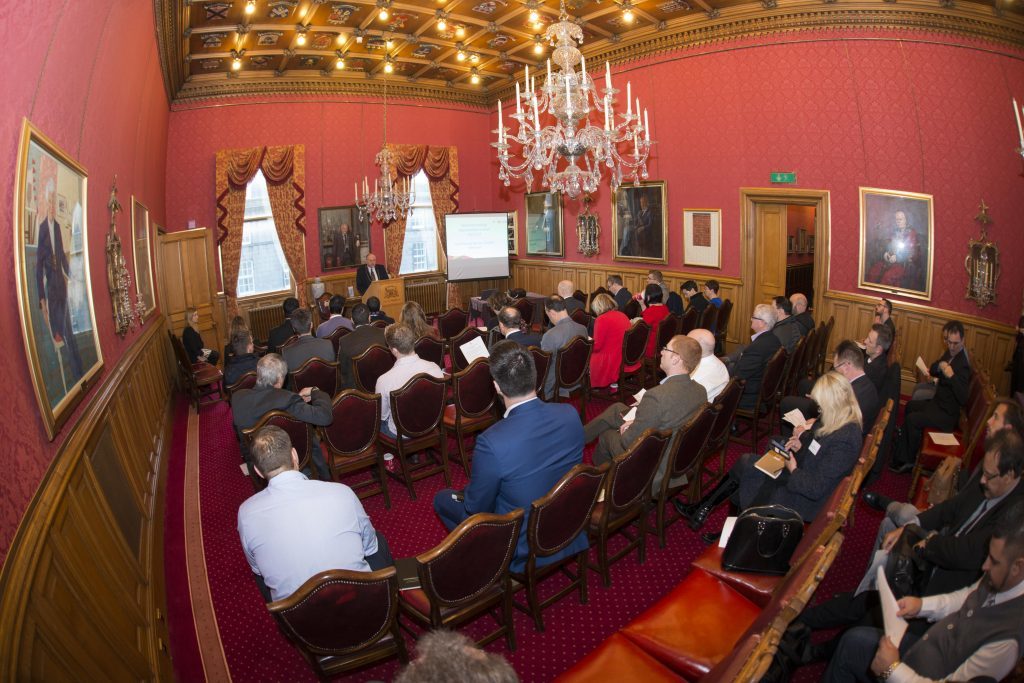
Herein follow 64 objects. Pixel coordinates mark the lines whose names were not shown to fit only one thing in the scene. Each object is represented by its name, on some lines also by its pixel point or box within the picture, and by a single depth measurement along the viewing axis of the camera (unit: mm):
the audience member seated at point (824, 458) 3119
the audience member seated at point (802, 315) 6508
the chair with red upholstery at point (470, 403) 4715
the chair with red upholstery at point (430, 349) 5832
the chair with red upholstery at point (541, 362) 5238
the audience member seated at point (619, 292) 8342
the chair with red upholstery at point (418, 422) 4348
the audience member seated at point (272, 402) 3986
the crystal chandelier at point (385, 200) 10188
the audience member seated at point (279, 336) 7035
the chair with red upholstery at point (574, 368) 5586
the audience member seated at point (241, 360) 5438
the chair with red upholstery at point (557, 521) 2672
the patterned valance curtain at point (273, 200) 10531
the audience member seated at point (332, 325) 6930
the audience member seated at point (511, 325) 5387
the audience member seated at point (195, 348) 7578
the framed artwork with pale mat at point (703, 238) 9344
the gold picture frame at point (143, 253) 5711
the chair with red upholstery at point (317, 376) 5105
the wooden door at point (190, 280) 9094
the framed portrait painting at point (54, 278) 2178
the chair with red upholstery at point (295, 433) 3738
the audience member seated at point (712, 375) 4425
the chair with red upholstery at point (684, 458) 3539
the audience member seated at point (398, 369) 4605
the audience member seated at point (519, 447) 2711
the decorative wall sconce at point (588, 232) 11375
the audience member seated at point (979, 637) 1885
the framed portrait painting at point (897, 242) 6859
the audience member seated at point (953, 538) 2506
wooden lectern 10523
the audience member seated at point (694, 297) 7743
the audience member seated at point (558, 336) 5797
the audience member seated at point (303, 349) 5535
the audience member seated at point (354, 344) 5848
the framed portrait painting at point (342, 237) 11680
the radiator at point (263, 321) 11130
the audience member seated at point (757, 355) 5281
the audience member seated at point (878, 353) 4652
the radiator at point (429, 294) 12867
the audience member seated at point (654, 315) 6898
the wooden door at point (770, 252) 8711
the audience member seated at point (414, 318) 5801
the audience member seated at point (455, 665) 1110
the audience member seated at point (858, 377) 3949
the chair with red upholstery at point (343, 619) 2123
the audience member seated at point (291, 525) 2418
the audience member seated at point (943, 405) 4645
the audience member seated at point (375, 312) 7307
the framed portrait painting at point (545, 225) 12234
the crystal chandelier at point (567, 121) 4895
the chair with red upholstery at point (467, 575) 2344
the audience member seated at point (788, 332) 6023
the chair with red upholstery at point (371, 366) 5617
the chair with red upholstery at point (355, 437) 4172
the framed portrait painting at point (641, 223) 10164
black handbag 2615
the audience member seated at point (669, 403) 3619
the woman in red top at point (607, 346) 6293
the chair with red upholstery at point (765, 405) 4992
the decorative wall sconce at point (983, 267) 6020
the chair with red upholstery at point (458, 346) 6105
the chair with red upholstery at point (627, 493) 3109
